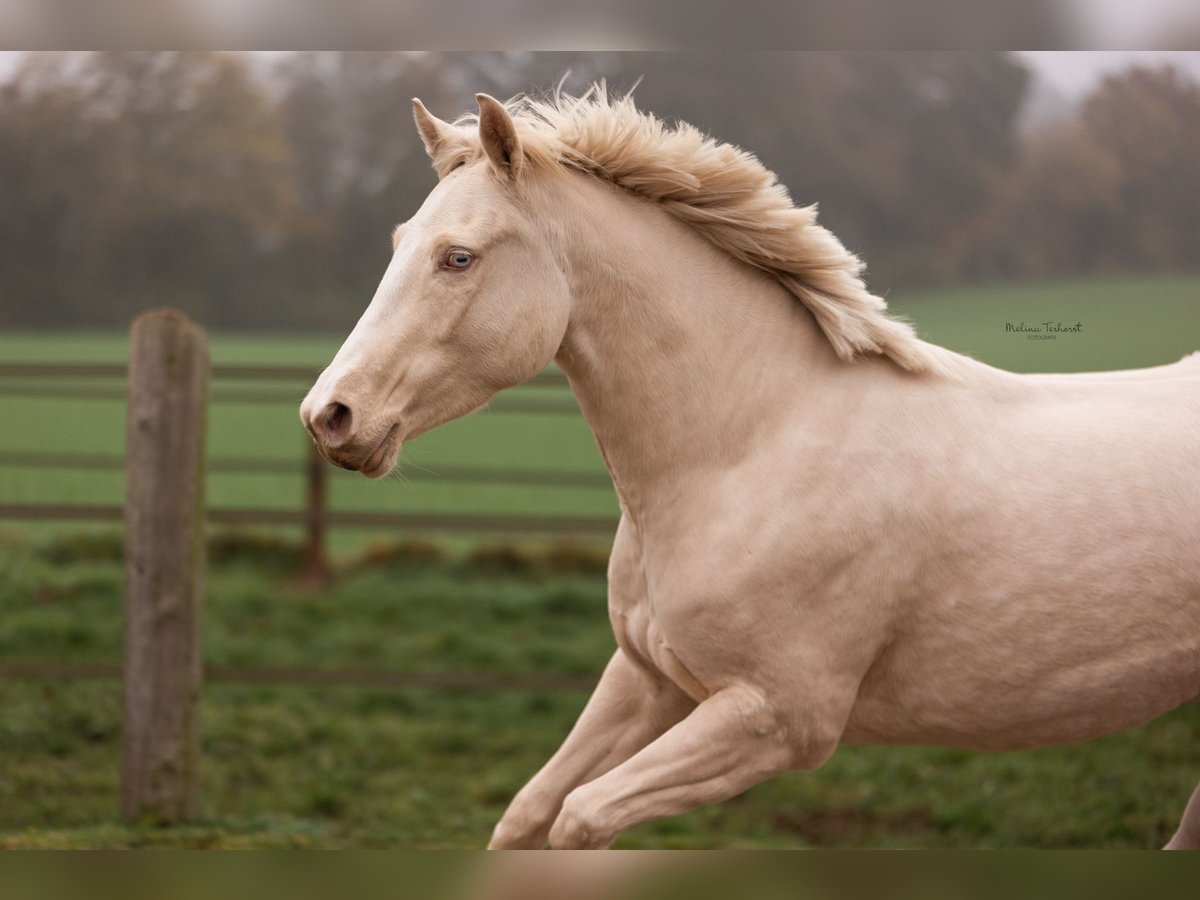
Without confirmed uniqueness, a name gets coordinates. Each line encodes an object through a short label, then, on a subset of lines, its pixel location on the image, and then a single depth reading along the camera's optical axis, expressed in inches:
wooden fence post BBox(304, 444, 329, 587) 487.5
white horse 182.9
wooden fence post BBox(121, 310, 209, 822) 328.8
